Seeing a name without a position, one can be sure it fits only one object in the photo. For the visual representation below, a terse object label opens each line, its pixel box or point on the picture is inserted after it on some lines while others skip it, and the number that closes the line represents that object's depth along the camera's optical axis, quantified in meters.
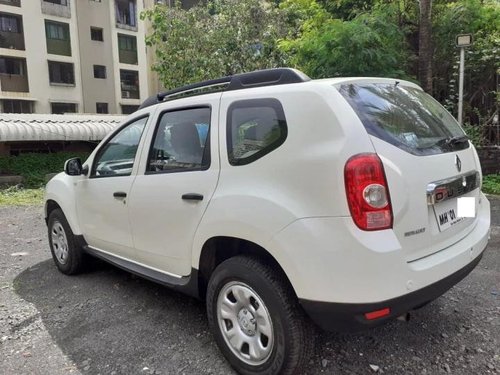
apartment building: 27.25
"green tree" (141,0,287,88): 12.19
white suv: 2.27
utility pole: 7.71
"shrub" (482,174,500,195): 8.12
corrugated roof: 15.24
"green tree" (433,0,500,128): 9.79
